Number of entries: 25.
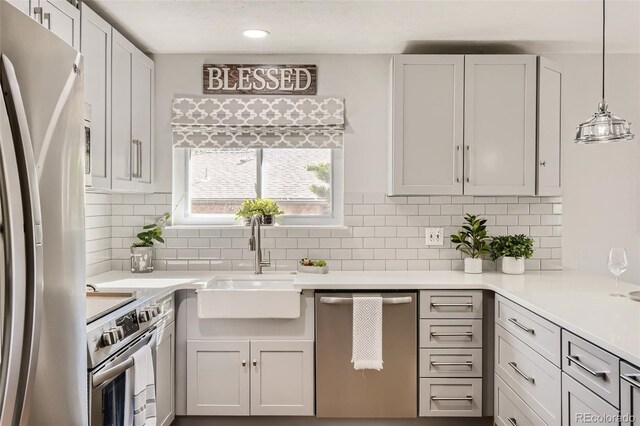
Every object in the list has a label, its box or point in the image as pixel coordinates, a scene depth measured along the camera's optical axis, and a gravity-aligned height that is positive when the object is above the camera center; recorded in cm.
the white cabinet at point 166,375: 250 -88
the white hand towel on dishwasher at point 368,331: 272 -66
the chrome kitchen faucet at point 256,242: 314 -20
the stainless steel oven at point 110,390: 174 -67
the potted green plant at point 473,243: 313 -19
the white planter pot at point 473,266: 312 -34
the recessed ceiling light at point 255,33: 288 +106
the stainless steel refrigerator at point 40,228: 97 -4
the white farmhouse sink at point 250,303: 274 -51
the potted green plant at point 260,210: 319 +1
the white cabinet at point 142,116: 295 +59
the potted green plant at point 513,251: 310 -24
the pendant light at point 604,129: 200 +35
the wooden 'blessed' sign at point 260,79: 331 +90
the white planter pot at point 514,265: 310 -33
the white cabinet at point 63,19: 196 +81
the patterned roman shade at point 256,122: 328 +60
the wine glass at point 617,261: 226 -22
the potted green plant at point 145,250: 316 -25
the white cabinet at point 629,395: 142 -54
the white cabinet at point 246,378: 280 -95
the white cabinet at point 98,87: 234 +61
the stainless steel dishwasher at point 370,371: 277 -87
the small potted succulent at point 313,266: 314 -35
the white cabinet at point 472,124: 302 +55
